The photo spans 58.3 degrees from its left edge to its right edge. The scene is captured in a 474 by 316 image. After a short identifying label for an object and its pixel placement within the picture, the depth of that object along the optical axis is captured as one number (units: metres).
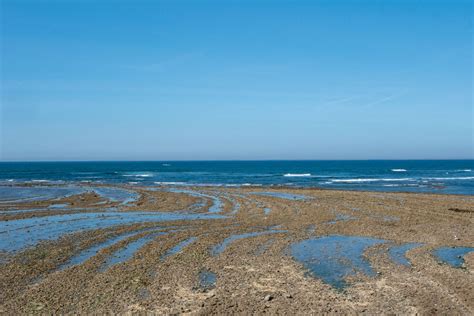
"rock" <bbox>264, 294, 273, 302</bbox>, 10.80
